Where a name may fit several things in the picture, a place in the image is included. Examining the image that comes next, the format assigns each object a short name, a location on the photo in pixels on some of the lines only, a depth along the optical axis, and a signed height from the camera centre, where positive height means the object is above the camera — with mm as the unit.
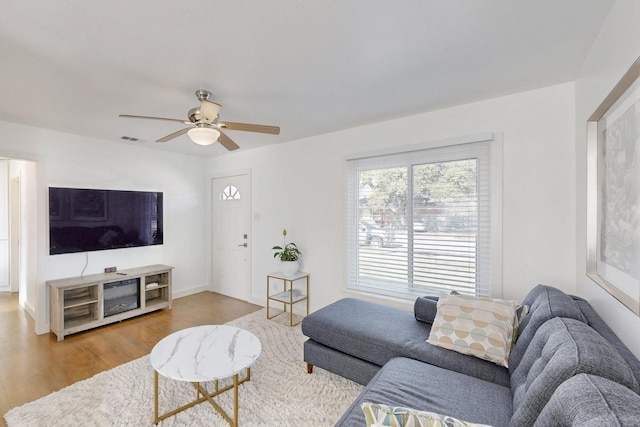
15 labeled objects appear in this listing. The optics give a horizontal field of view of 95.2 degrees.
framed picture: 1229 +99
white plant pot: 3771 -711
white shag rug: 1951 -1379
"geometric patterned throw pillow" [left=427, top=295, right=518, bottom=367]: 1793 -756
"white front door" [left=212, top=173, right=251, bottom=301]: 4605 -385
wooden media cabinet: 3263 -1051
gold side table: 3701 -1067
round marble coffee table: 1764 -958
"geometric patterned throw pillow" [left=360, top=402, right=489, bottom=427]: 823 -592
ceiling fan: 2171 +685
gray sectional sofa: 914 -876
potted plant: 3779 -599
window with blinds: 2684 -96
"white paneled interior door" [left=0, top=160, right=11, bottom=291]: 4977 -234
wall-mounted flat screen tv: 3459 -91
